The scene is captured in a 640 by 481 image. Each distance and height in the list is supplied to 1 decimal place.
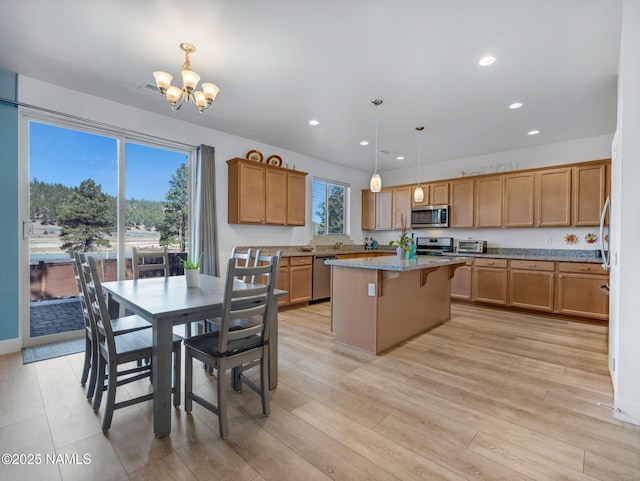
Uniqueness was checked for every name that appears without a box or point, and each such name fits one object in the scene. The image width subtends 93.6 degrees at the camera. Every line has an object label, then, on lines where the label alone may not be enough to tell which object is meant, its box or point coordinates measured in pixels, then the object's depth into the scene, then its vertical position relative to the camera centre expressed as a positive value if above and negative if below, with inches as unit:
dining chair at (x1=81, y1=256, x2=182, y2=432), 74.6 -29.6
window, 258.7 +28.0
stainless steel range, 242.0 -5.7
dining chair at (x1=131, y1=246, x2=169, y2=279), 119.6 -10.8
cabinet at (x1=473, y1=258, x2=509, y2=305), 202.8 -29.0
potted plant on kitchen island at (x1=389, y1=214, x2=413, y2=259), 150.0 -4.4
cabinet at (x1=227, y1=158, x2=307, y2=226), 187.9 +29.2
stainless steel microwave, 238.4 +18.4
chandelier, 94.5 +49.2
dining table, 72.2 -19.6
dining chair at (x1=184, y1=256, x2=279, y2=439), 72.8 -28.4
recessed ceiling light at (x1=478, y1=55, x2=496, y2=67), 107.3 +64.7
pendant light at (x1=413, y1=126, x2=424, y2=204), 170.7 +25.4
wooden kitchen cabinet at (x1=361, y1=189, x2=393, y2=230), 275.9 +27.0
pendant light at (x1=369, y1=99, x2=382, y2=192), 149.9 +27.8
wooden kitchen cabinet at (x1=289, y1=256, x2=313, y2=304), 202.1 -28.2
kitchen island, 126.0 -28.4
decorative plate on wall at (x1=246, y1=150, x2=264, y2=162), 202.1 +55.7
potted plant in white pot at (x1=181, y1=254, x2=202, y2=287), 102.0 -12.9
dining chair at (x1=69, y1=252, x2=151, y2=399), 87.4 -27.6
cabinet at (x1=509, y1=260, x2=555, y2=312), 187.0 -29.0
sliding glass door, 133.8 +13.0
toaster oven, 223.7 -5.6
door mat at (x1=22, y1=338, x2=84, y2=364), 119.0 -47.8
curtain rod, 124.2 +54.2
